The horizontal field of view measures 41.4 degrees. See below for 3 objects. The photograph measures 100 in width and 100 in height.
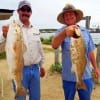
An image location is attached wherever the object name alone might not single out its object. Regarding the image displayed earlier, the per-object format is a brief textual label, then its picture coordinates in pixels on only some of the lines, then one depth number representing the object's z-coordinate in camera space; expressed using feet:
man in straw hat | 6.24
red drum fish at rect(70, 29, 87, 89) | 5.78
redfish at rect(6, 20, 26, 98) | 5.41
